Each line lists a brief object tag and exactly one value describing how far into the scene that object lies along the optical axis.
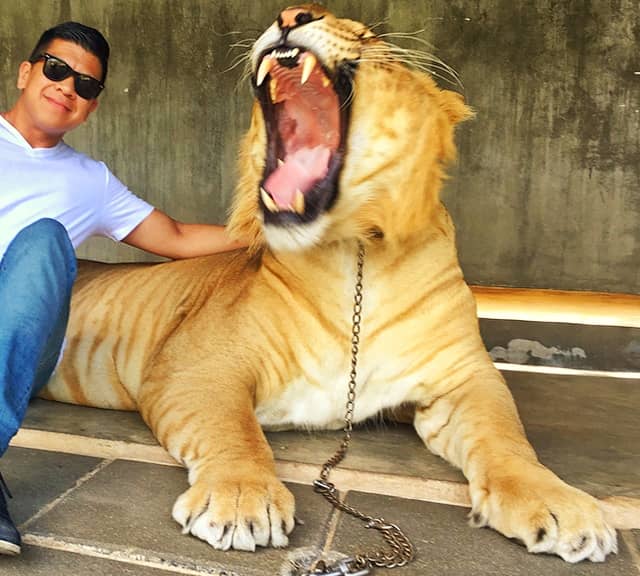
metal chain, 1.31
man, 1.48
